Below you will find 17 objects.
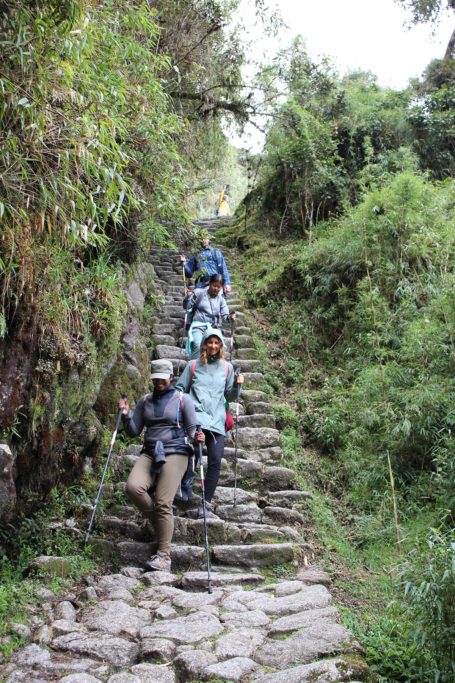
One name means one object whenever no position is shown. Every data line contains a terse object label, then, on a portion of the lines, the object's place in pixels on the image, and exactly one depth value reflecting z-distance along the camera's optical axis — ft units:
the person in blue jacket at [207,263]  31.86
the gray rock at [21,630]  12.58
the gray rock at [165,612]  14.02
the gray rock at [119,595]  14.96
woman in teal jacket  19.56
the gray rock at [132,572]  16.48
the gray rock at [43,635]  12.55
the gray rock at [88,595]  14.90
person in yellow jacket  68.74
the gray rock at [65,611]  13.85
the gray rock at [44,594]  14.37
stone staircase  11.39
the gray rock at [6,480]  14.88
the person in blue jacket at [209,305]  27.66
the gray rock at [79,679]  10.91
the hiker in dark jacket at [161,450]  17.24
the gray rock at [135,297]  28.88
